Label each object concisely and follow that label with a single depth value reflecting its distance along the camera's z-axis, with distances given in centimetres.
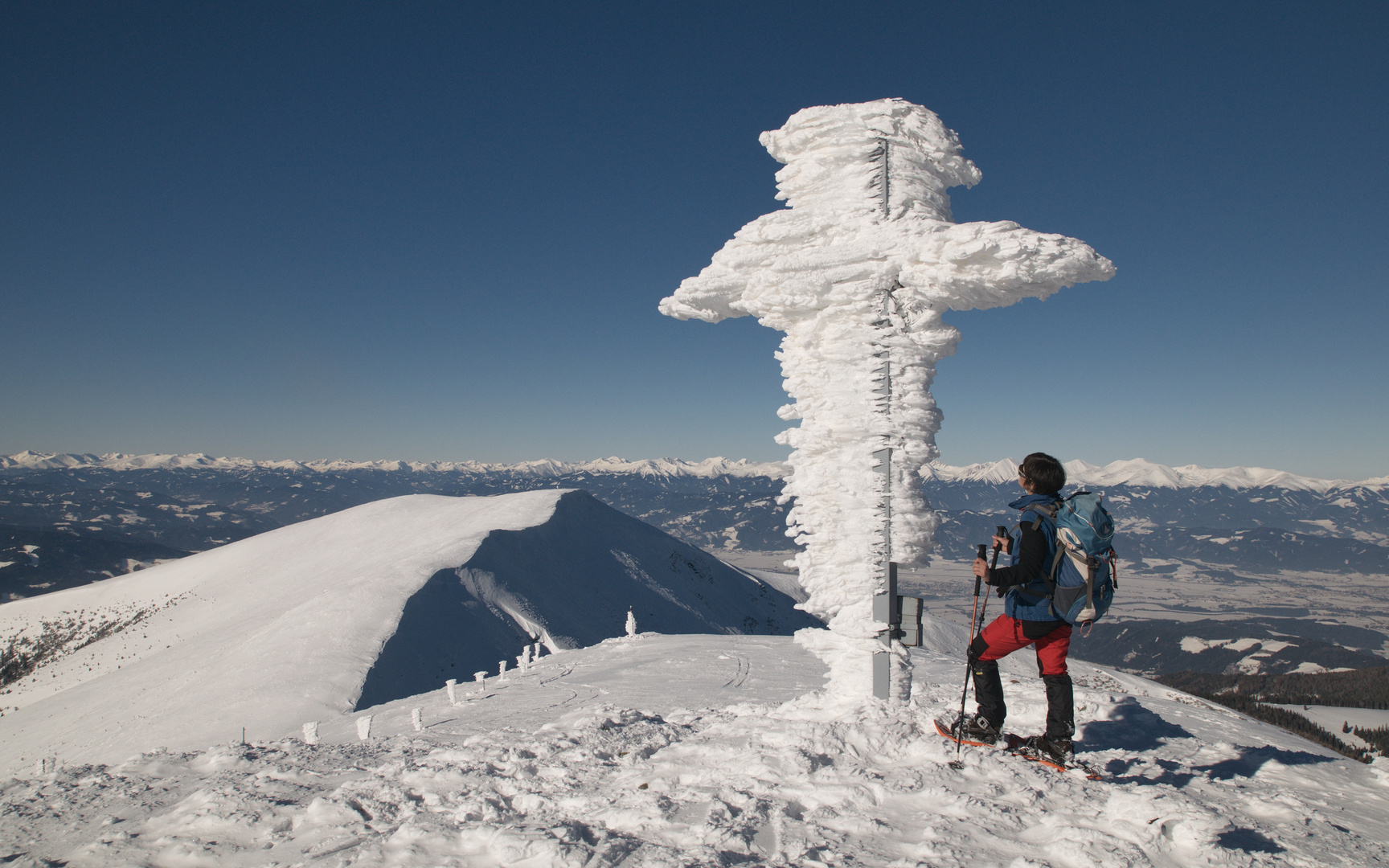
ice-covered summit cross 677
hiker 472
